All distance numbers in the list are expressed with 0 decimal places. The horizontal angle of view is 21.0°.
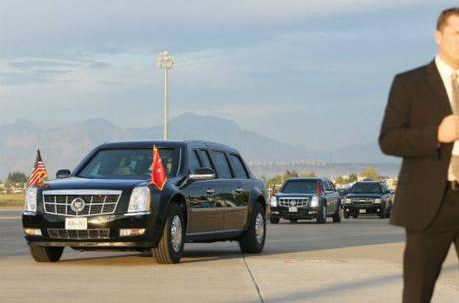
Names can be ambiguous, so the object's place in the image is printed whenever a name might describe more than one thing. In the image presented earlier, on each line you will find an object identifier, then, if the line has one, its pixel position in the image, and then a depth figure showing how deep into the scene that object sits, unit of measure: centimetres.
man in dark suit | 645
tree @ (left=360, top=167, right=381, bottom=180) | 19195
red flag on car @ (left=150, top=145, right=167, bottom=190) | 1673
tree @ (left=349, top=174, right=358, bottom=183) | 19078
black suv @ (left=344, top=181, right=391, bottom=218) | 4844
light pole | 7025
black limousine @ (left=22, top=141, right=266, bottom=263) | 1634
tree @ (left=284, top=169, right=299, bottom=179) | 18200
